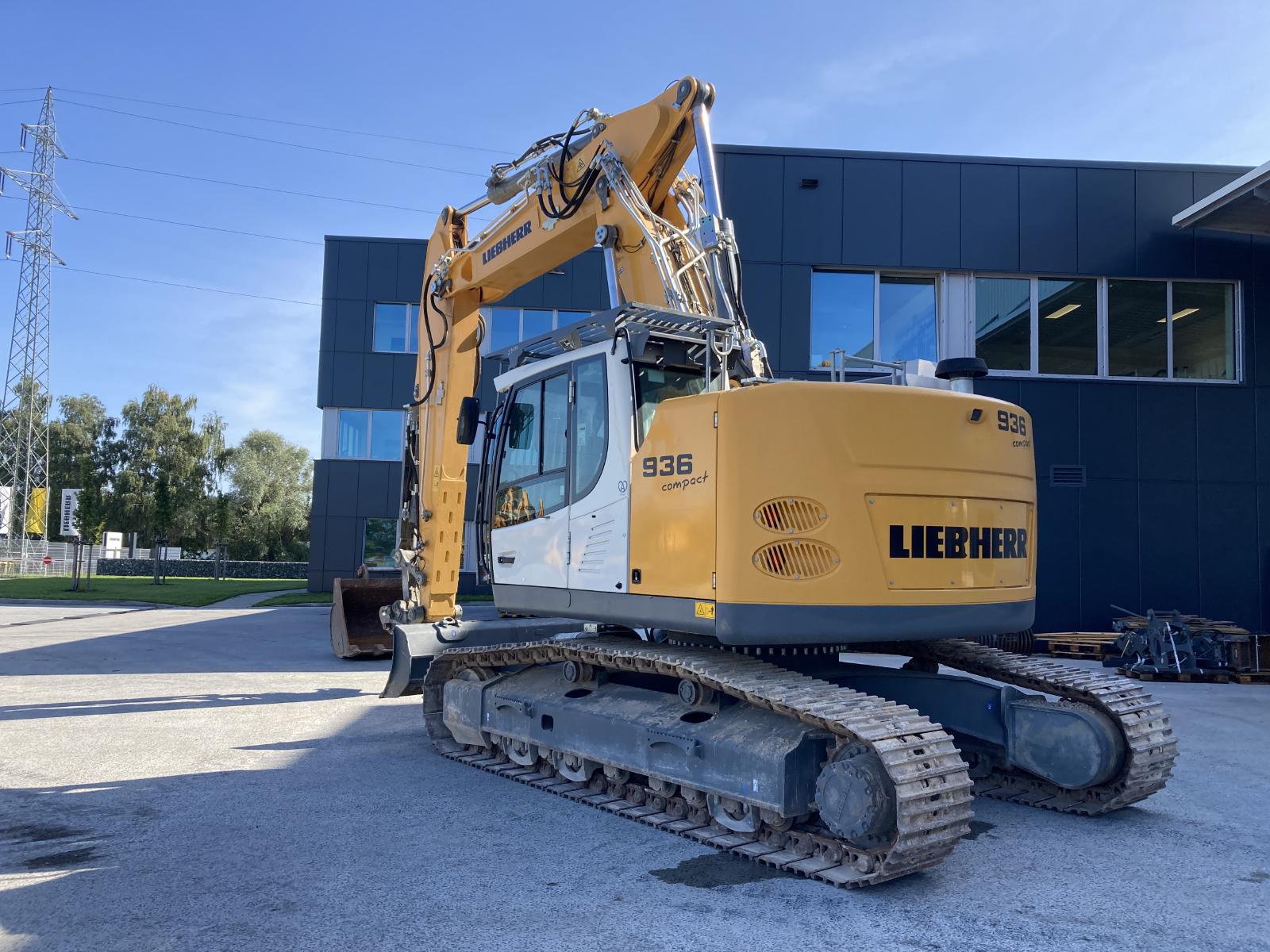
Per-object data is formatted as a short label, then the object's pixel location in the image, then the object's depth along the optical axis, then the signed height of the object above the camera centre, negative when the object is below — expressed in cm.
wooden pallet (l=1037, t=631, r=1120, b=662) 1429 -139
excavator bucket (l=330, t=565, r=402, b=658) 1358 -119
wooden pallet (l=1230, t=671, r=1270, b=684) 1289 -164
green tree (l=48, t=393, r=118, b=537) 6762 +590
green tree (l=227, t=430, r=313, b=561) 6631 +191
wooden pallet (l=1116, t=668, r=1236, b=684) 1288 -165
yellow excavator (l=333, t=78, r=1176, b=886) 494 -21
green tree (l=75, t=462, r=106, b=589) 5956 +148
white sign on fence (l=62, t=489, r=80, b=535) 4288 +99
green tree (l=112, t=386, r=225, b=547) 6421 +480
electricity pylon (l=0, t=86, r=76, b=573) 5269 +459
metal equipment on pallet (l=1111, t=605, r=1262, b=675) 1288 -128
